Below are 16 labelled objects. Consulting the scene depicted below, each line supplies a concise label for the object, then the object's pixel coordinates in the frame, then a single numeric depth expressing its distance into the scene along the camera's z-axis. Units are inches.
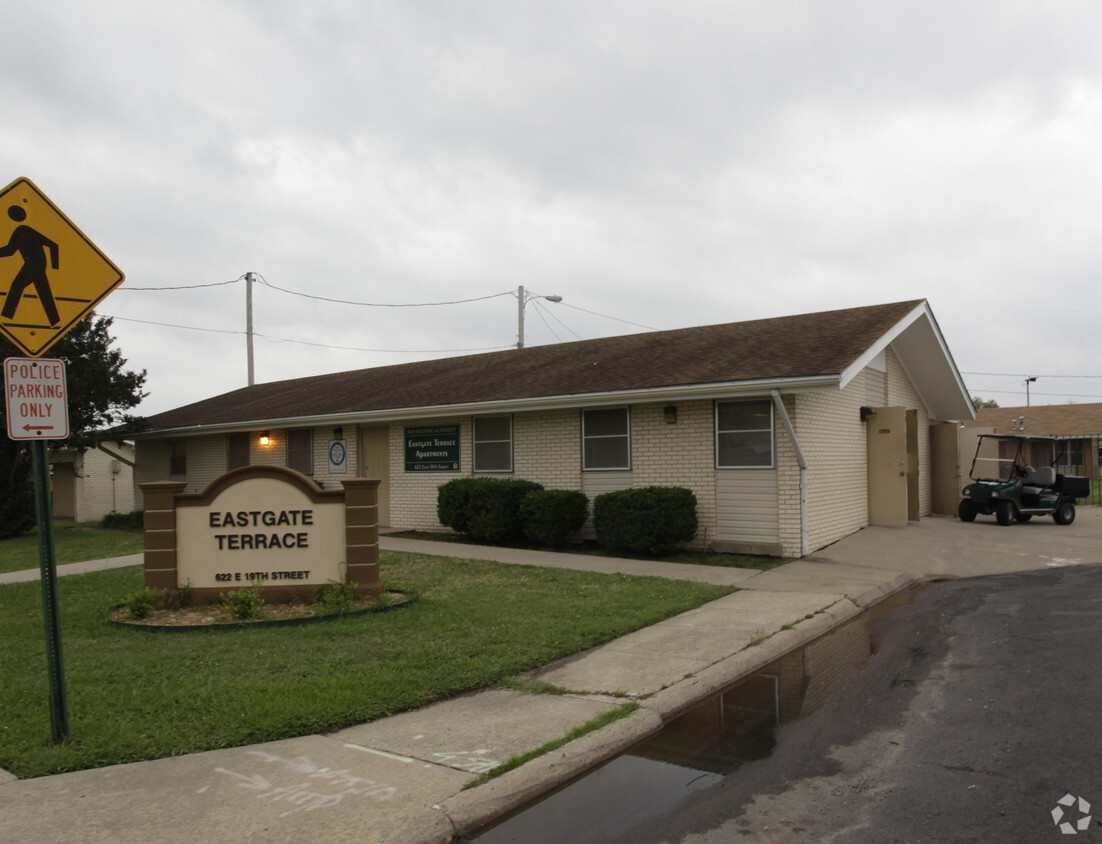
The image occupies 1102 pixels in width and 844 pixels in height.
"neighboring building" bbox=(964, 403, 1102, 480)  1561.3
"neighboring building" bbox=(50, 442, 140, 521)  1051.3
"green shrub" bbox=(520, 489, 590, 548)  551.5
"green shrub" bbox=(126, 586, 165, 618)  326.6
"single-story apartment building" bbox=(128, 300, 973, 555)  509.7
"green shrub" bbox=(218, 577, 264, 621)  325.4
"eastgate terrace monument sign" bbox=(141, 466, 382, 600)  351.3
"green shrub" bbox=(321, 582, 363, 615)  335.0
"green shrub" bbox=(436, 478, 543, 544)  578.9
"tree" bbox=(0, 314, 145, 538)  742.5
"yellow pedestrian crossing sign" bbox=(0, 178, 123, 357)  188.4
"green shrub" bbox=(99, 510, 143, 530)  818.2
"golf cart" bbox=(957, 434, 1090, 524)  674.2
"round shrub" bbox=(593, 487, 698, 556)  502.6
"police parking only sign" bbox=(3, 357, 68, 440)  183.2
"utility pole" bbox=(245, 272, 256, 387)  1342.3
